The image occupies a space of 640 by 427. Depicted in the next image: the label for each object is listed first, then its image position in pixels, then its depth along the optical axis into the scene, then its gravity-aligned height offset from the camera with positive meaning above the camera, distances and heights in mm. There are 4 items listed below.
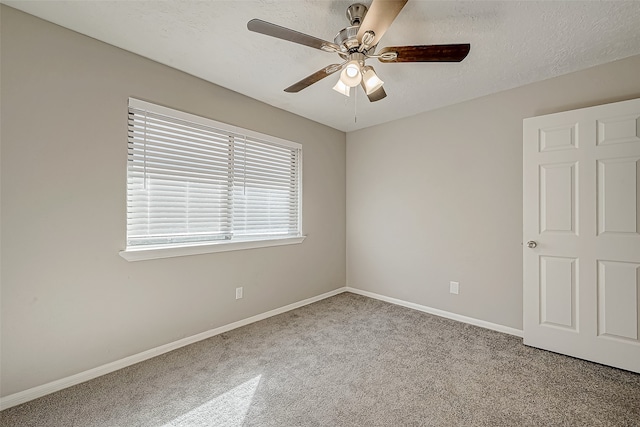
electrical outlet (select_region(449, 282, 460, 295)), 3055 -822
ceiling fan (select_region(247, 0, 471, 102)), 1389 +986
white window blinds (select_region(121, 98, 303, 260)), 2211 +292
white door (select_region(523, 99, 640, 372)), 2061 -146
